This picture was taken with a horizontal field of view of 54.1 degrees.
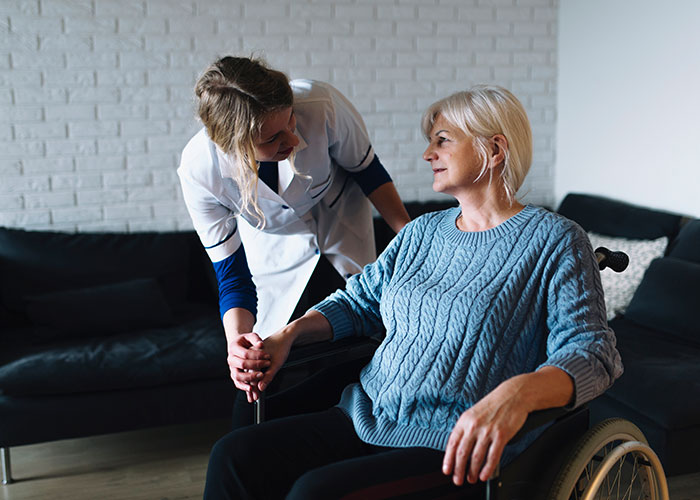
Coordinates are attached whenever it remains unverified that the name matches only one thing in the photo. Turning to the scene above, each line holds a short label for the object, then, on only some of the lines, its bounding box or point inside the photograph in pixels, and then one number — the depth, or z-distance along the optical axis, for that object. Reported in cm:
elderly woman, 117
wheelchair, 114
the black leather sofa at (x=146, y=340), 211
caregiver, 146
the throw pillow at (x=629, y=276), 269
